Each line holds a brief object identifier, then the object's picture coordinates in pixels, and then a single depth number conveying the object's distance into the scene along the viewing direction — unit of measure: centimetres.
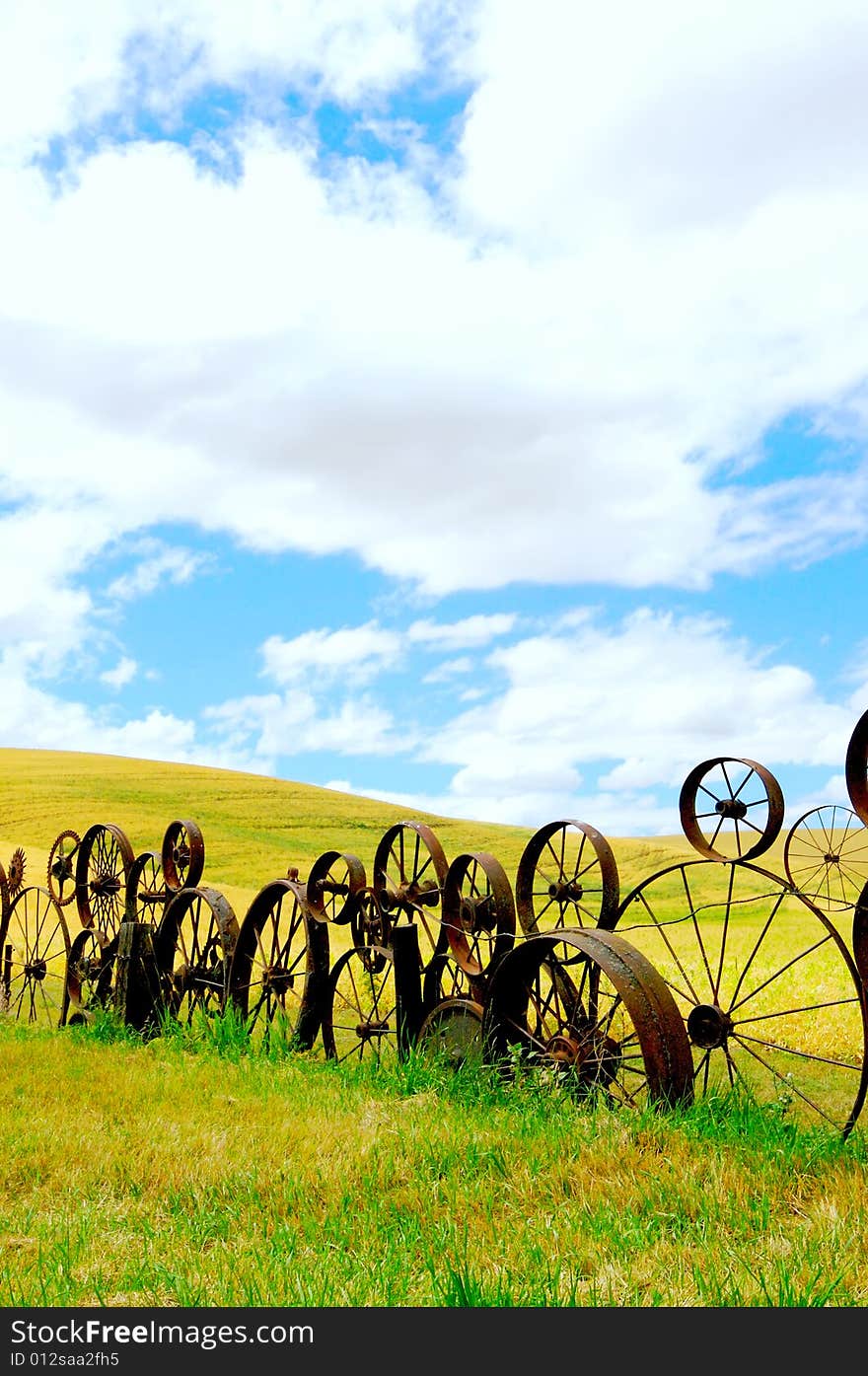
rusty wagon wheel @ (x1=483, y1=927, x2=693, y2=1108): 547
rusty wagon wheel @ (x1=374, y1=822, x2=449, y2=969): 812
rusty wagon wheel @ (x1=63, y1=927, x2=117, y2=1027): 1113
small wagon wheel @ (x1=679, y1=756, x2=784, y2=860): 682
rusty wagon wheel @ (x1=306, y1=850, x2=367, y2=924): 866
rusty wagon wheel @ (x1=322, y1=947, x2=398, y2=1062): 828
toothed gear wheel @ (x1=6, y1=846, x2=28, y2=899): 1388
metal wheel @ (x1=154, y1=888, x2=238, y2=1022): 957
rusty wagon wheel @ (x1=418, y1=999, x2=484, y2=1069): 695
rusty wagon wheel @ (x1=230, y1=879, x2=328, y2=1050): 867
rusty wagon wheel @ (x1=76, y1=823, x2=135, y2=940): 1195
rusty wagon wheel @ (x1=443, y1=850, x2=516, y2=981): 747
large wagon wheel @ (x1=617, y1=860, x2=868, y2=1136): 644
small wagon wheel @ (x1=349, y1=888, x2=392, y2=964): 841
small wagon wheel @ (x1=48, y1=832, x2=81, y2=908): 1285
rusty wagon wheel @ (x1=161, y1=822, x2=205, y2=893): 1038
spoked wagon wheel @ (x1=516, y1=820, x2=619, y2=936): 723
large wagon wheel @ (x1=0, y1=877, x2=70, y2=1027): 1377
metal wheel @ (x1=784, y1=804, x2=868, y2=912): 696
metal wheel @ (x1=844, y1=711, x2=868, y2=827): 617
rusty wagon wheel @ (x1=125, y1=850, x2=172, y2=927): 1078
